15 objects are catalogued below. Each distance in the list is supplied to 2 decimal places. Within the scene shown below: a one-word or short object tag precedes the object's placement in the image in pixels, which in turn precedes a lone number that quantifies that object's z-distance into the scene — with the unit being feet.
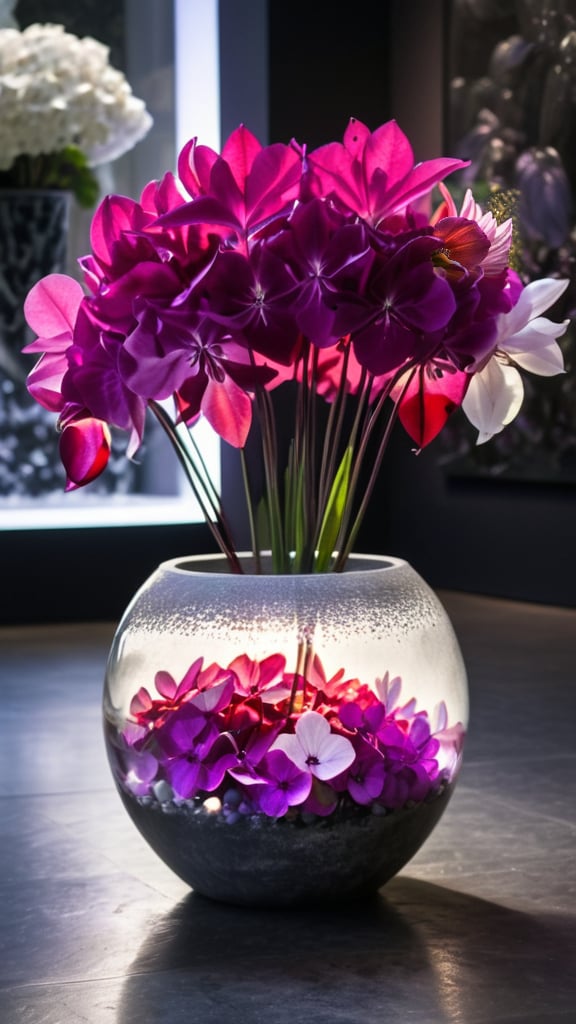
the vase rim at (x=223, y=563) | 4.16
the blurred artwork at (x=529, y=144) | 12.67
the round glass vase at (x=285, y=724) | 3.72
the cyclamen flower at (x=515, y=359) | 3.81
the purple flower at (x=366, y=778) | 3.76
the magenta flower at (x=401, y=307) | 3.56
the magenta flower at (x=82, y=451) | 3.92
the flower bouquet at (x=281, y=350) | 3.59
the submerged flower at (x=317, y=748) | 3.68
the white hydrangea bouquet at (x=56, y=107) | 12.25
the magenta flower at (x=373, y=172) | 3.67
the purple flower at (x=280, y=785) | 3.70
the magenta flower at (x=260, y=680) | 3.74
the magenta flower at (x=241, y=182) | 3.61
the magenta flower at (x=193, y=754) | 3.74
